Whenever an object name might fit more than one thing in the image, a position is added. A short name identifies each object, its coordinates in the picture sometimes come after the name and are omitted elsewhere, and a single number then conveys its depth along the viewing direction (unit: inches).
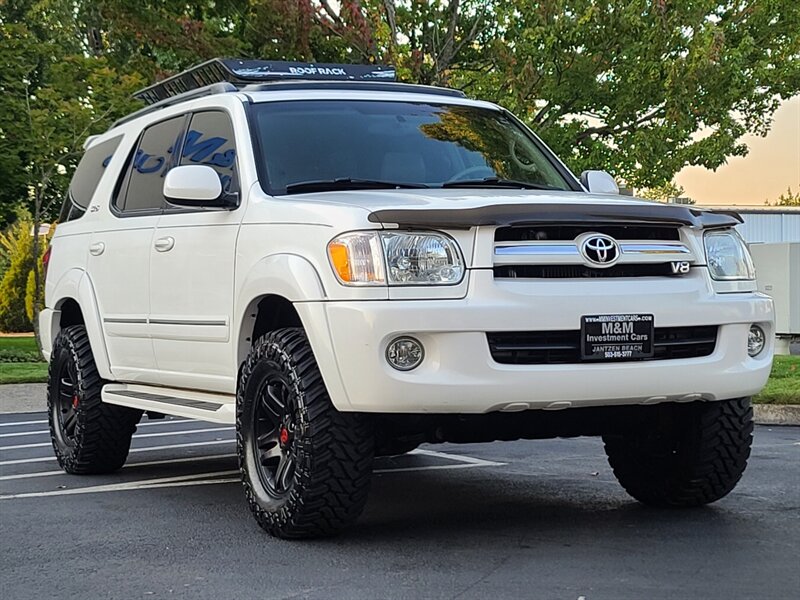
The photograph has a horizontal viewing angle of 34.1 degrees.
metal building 1519.4
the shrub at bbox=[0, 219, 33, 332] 1242.6
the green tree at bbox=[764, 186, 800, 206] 3253.0
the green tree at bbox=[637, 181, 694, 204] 1628.2
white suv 199.5
